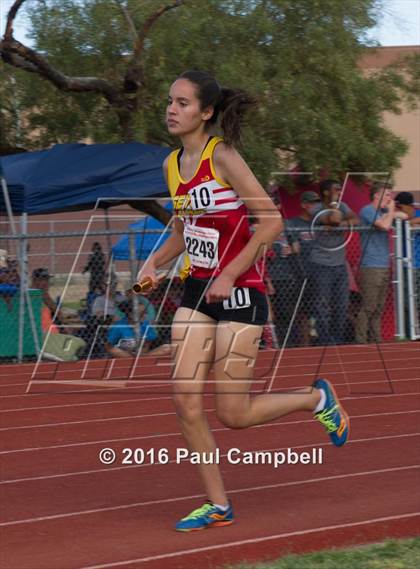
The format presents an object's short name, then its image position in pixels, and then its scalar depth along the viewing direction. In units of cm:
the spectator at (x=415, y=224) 1452
